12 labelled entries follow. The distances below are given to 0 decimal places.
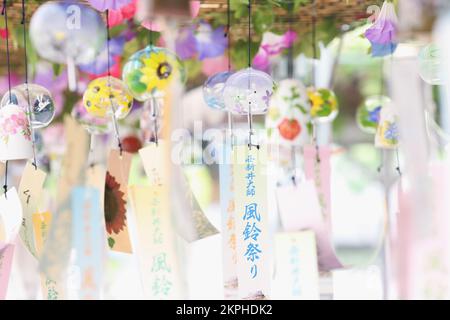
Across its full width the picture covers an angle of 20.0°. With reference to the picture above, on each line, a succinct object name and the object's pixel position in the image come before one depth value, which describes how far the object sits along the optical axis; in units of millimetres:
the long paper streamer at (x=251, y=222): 1736
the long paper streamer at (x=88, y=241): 1874
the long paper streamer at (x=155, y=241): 1806
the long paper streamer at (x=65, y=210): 1811
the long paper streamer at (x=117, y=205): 1833
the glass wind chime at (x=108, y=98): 1904
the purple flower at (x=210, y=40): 2182
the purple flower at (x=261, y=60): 2192
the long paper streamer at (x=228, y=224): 1779
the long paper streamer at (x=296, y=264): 1901
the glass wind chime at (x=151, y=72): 1888
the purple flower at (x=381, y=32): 1771
